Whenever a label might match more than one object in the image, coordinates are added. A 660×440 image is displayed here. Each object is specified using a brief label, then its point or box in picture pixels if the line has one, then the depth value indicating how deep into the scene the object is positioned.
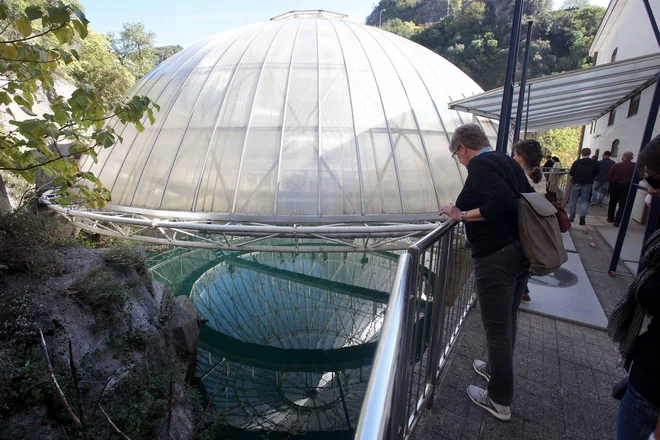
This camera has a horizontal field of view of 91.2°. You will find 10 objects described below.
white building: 9.24
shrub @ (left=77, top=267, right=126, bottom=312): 5.64
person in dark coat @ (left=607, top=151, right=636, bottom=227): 7.66
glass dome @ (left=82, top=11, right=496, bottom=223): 7.25
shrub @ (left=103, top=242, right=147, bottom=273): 6.87
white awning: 5.75
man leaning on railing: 2.13
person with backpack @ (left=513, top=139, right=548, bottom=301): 3.09
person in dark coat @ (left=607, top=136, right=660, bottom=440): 1.33
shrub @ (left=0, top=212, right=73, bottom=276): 5.31
